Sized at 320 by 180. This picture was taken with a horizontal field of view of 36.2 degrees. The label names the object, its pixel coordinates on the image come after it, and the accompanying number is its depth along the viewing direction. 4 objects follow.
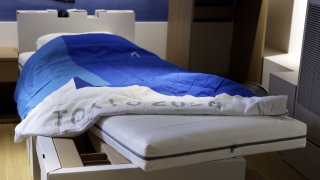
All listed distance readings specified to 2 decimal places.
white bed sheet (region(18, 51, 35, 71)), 3.59
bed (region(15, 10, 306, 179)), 1.76
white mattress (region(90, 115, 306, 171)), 1.72
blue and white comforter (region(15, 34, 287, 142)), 2.06
